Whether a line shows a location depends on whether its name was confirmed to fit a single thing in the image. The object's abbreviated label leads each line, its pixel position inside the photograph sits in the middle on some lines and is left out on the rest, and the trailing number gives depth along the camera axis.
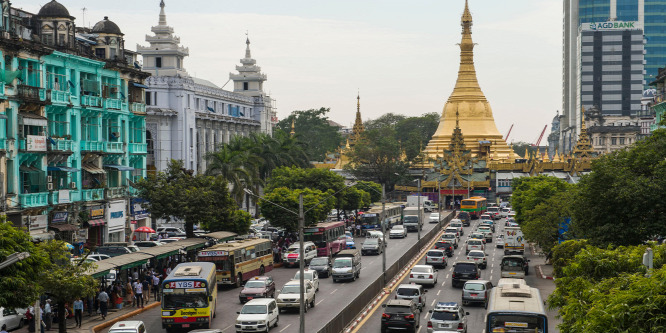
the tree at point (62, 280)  34.50
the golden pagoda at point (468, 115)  139.62
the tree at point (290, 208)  67.25
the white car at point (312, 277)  46.84
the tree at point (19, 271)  27.89
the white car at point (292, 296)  42.03
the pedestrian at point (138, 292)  43.25
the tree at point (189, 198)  59.56
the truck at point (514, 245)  64.69
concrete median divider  35.44
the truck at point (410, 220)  86.75
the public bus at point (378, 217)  86.38
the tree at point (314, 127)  182.38
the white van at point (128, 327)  31.67
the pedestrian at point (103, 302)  39.84
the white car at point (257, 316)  36.09
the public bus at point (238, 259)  48.66
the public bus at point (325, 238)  63.68
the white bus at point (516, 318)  29.34
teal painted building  49.25
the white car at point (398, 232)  81.62
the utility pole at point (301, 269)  32.79
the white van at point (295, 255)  59.81
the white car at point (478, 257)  59.47
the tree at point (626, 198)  38.75
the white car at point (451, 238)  71.82
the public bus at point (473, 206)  103.94
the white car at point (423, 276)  50.78
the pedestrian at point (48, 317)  37.72
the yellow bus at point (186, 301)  36.84
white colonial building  96.12
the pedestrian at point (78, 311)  38.12
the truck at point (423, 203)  102.69
